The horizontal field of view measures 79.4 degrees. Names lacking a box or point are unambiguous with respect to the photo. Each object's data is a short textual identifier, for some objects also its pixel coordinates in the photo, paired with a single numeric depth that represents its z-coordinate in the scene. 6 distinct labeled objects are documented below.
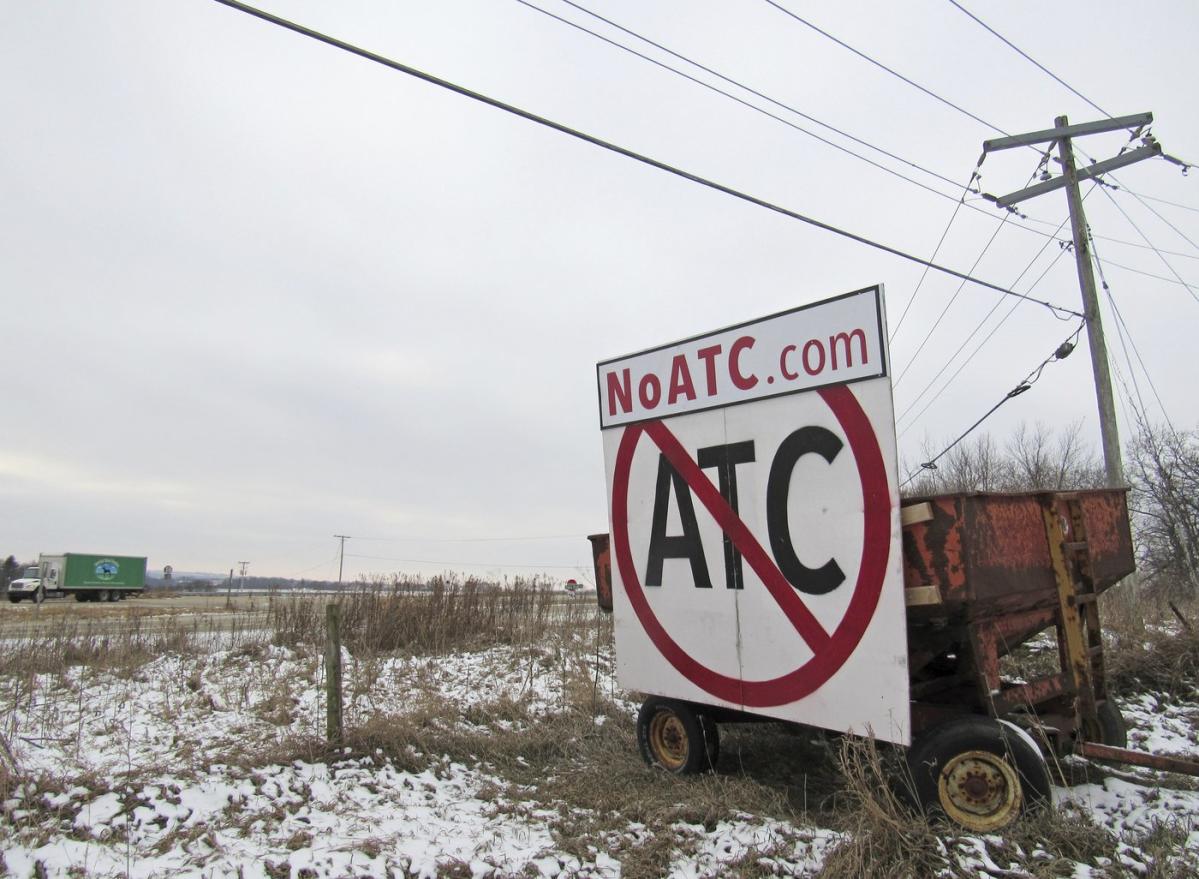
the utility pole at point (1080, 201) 11.57
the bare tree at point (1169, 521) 19.81
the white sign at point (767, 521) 3.77
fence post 5.84
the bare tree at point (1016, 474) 26.80
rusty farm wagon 3.53
